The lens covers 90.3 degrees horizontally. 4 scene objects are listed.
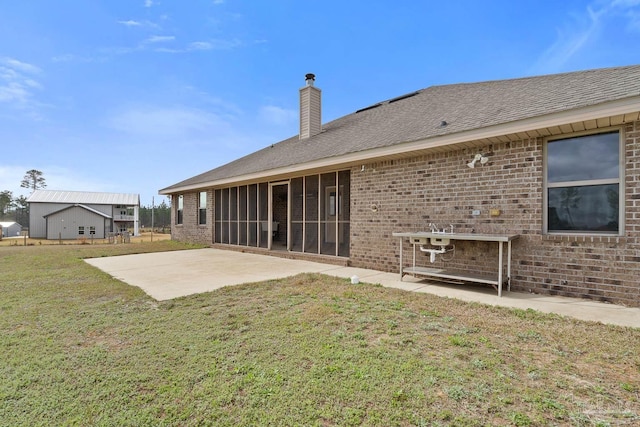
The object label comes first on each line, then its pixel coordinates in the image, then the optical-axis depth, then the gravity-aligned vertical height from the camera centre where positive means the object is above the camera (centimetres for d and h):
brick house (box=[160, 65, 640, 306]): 423 +57
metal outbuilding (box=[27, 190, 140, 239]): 3131 -8
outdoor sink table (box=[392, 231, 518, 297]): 460 -101
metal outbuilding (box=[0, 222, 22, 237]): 3628 -183
